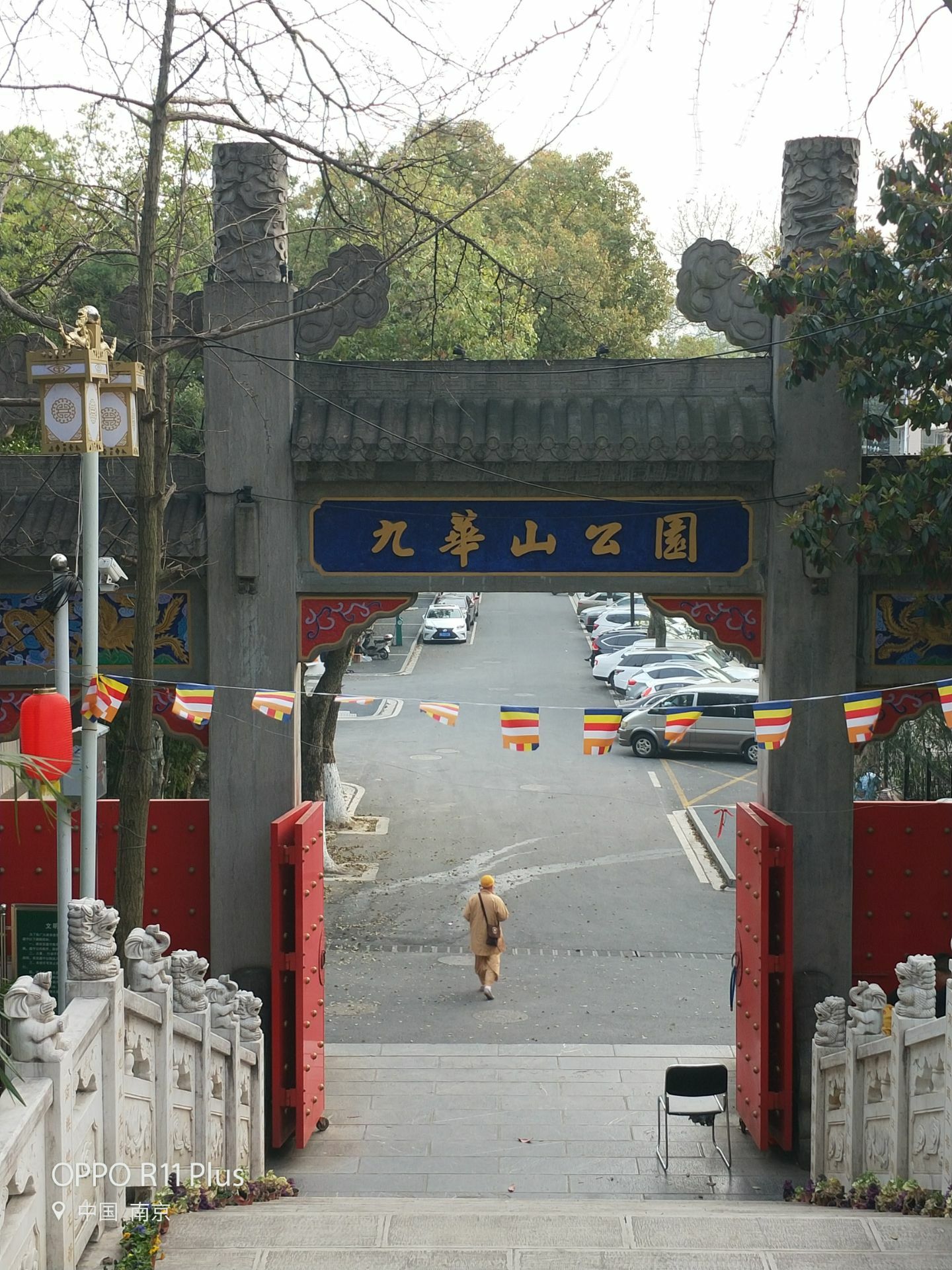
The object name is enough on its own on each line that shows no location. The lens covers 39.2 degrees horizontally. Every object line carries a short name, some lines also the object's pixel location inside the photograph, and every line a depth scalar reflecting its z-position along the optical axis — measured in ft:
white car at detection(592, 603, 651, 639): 150.00
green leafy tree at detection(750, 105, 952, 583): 28.27
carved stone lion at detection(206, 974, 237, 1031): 26.45
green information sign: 31.73
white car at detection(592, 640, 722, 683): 114.42
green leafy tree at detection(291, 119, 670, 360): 30.83
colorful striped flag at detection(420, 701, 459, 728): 32.60
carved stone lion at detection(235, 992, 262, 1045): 27.96
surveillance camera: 26.78
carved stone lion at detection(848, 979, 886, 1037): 25.58
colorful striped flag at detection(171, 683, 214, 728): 30.12
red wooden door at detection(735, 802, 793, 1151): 30.30
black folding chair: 30.17
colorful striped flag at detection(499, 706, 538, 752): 31.71
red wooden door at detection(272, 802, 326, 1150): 30.63
